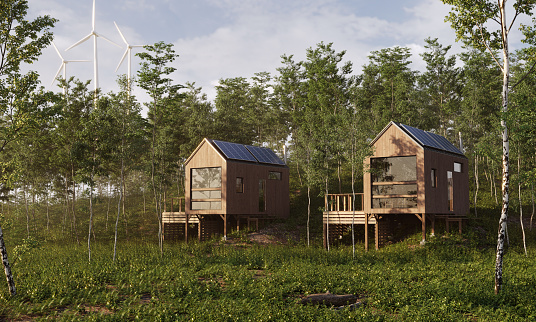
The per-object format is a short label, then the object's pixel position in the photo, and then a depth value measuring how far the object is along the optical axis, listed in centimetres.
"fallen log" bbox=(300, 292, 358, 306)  1379
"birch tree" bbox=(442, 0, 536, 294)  1494
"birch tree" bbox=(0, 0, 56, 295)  1495
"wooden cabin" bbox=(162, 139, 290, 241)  3064
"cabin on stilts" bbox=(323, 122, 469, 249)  2533
